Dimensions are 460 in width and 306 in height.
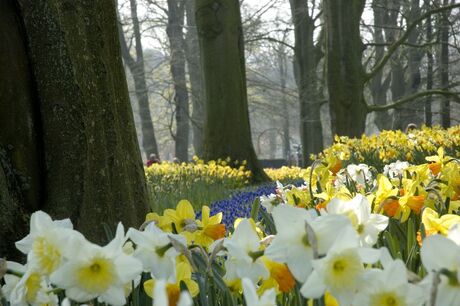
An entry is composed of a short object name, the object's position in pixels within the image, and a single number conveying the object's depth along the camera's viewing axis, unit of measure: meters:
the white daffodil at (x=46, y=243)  2.12
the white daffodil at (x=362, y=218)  2.30
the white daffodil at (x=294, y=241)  1.99
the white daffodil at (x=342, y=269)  1.85
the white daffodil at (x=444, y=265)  1.74
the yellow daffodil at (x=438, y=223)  2.31
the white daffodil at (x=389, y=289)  1.82
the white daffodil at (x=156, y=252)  2.26
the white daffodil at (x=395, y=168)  3.74
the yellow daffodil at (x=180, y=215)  2.82
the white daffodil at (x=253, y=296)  1.55
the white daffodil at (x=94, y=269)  2.05
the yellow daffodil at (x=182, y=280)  2.52
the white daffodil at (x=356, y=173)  3.72
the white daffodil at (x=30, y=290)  2.22
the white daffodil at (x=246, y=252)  2.19
